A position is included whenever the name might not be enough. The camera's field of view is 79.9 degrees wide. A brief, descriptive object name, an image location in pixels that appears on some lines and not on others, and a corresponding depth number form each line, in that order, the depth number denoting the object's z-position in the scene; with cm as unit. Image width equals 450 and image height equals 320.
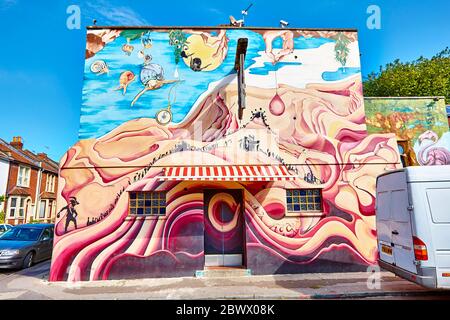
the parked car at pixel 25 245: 1027
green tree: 2210
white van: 565
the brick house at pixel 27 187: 2383
